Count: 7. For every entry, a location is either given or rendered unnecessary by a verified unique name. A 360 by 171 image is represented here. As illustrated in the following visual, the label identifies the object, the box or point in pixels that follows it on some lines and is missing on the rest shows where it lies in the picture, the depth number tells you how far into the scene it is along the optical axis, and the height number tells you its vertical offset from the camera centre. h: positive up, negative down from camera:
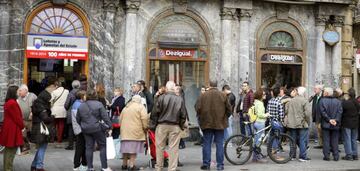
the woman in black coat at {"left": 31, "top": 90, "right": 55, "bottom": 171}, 10.50 -0.58
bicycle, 12.31 -1.24
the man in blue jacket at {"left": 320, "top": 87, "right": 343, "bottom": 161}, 13.18 -0.63
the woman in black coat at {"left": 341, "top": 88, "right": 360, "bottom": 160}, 13.48 -0.80
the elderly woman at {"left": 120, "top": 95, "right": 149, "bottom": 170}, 10.92 -0.67
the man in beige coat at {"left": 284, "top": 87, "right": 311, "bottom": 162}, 12.85 -0.56
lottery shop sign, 15.23 +1.49
